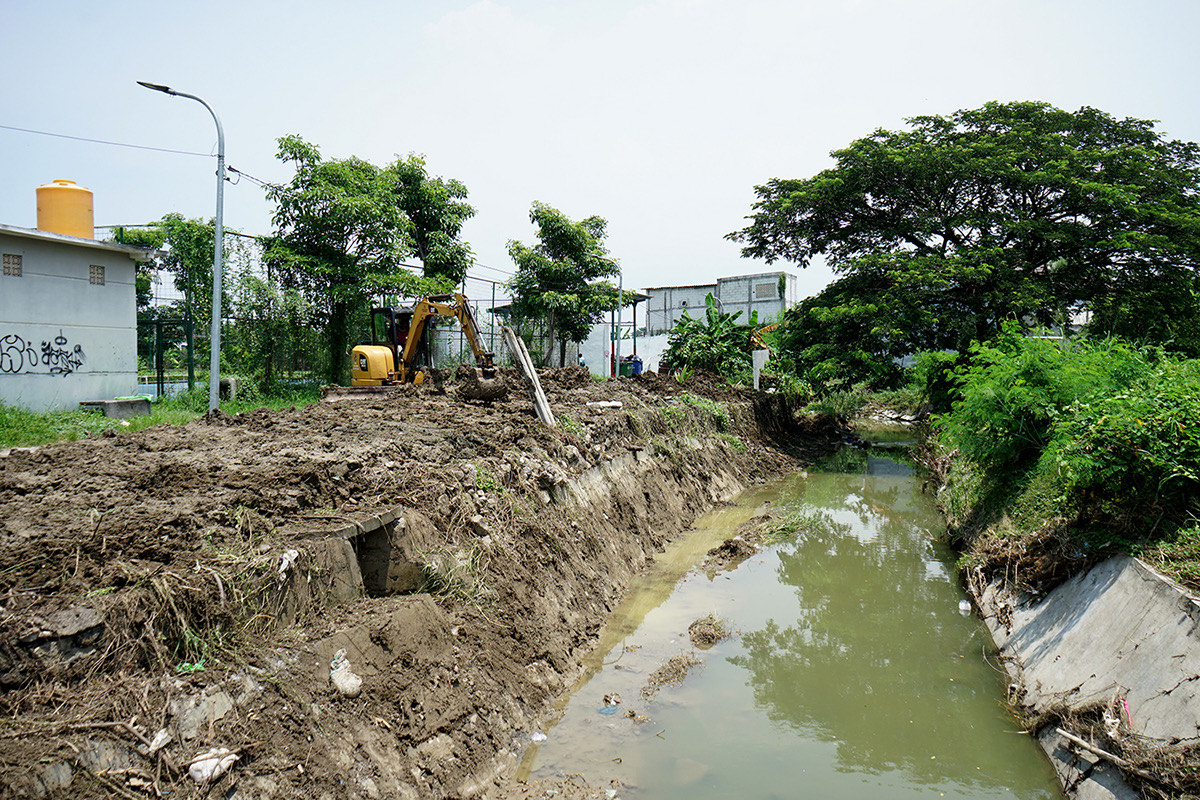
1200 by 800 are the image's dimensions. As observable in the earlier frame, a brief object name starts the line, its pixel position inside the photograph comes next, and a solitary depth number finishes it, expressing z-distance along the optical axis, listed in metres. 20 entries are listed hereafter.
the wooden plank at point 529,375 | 10.86
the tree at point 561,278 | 26.39
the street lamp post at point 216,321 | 13.38
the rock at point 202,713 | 3.69
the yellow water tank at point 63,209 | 14.69
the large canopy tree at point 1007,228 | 17.12
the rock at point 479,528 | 7.09
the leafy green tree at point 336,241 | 18.06
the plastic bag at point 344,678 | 4.53
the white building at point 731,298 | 38.53
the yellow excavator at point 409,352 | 12.79
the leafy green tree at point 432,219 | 21.80
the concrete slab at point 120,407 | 13.65
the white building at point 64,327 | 13.18
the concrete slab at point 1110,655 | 4.49
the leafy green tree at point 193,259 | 18.02
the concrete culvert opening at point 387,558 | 5.81
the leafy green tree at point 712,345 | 25.89
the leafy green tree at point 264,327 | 17.41
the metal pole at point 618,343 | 26.40
